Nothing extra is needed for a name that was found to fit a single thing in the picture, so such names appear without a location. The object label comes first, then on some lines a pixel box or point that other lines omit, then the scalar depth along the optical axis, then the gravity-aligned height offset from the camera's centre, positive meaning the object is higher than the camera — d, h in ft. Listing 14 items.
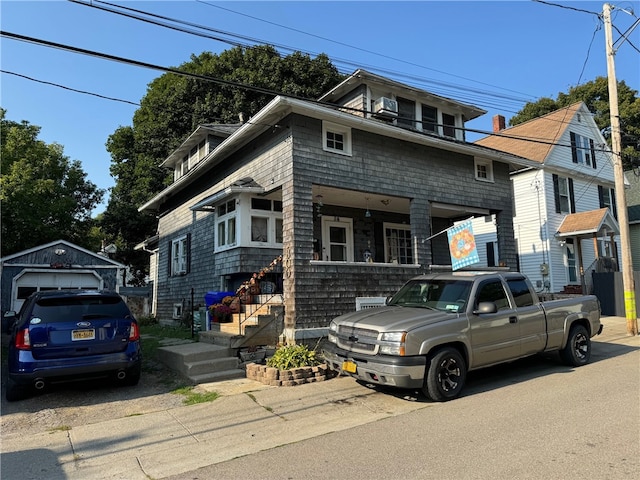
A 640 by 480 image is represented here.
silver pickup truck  20.77 -2.29
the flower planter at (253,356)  29.68 -4.30
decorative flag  35.63 +3.44
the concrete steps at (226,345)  26.99 -3.63
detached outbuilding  52.08 +3.10
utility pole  41.91 +9.65
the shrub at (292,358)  26.86 -4.12
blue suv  20.81 -2.18
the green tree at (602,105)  120.78 +53.19
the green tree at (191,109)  97.30 +40.32
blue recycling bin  39.42 -0.35
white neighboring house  67.56 +12.16
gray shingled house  35.63 +9.31
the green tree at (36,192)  72.84 +18.87
